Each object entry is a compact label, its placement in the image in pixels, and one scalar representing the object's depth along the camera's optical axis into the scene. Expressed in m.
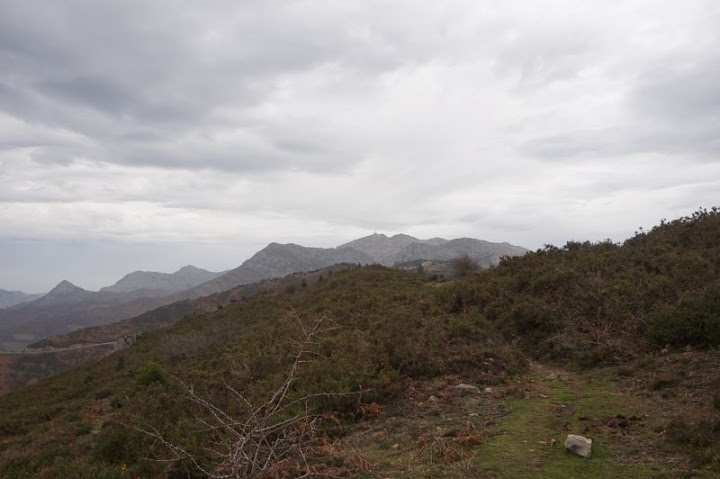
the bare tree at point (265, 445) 4.00
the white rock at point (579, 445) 5.09
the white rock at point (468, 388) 8.23
